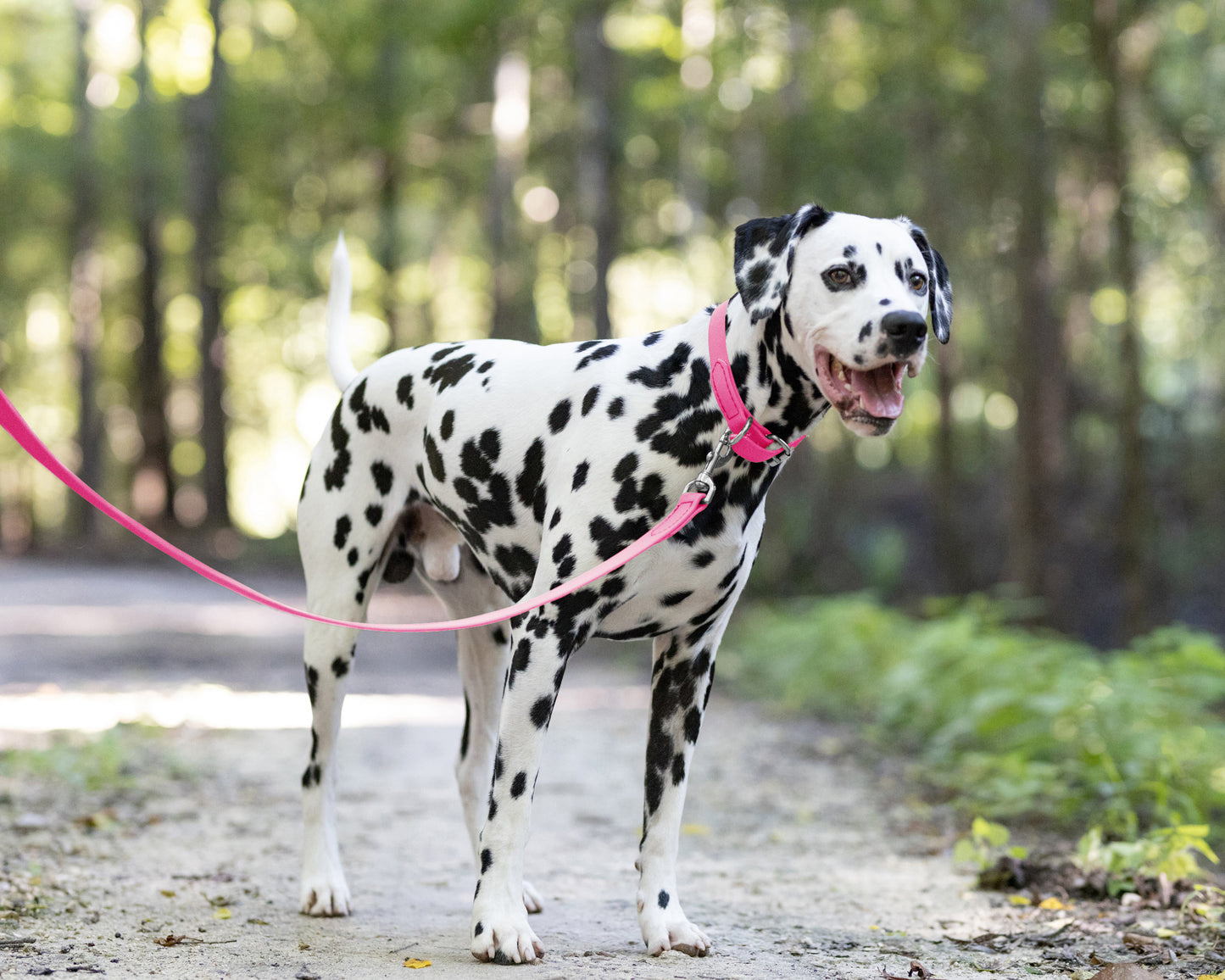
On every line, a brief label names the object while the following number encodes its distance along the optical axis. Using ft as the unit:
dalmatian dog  12.18
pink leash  11.92
